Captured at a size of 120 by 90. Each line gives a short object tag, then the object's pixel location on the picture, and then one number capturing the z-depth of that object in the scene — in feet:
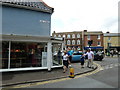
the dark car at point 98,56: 57.77
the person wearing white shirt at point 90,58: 35.50
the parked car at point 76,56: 48.85
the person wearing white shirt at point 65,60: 29.62
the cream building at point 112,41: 130.93
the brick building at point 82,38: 133.49
